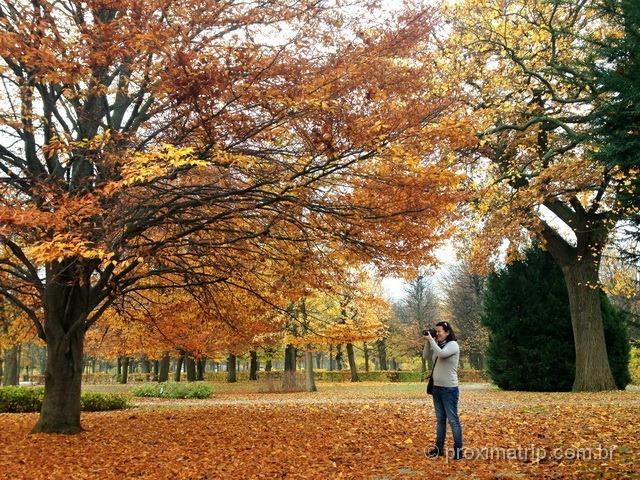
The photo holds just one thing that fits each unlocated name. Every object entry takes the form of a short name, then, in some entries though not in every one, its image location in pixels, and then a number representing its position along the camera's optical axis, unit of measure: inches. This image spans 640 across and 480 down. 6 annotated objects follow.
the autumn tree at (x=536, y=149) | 555.5
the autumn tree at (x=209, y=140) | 238.2
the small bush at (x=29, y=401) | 580.7
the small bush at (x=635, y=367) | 979.6
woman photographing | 235.9
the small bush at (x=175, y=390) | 834.3
